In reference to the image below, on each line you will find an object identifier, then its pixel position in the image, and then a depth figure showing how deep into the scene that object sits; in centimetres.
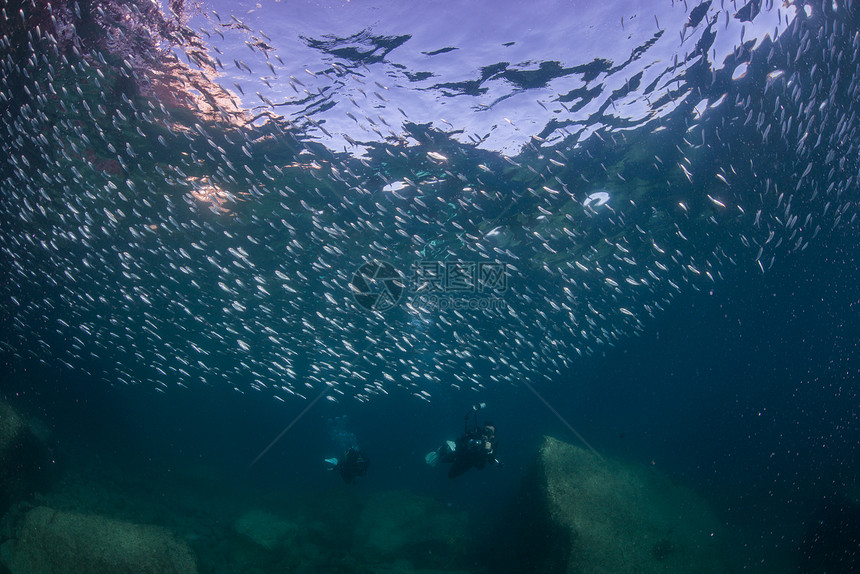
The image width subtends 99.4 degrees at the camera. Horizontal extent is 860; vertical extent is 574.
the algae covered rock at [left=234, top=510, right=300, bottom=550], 1485
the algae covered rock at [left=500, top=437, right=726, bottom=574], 1048
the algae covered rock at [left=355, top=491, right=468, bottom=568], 1493
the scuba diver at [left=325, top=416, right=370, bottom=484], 1357
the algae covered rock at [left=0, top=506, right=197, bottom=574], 884
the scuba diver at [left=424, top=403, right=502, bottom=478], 1055
